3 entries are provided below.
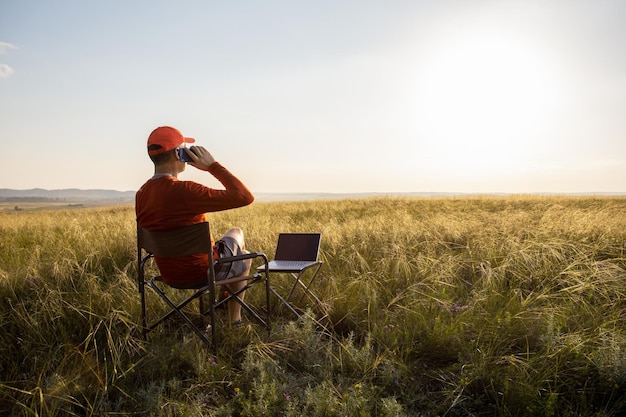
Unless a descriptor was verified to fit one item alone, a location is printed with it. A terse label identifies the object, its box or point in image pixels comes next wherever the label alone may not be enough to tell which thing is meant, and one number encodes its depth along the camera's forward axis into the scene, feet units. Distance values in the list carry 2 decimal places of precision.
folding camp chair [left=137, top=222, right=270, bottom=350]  9.03
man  9.23
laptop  12.52
